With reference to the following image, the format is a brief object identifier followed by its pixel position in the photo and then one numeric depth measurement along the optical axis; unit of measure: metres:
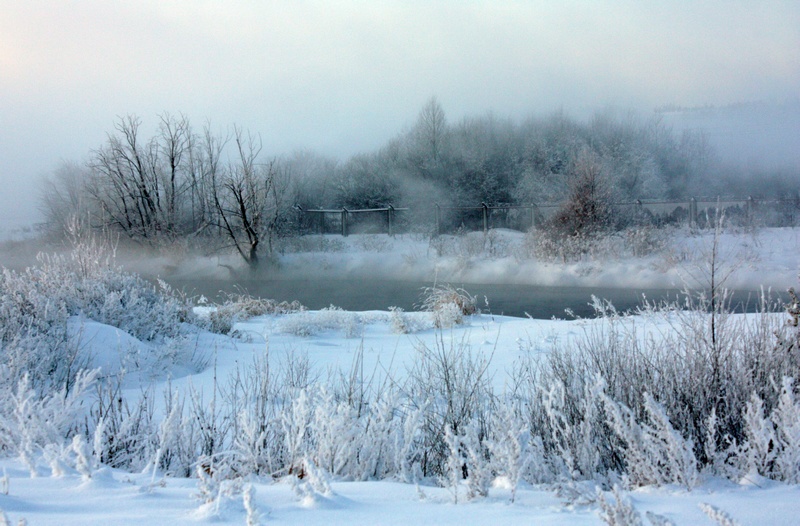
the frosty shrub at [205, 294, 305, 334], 10.84
